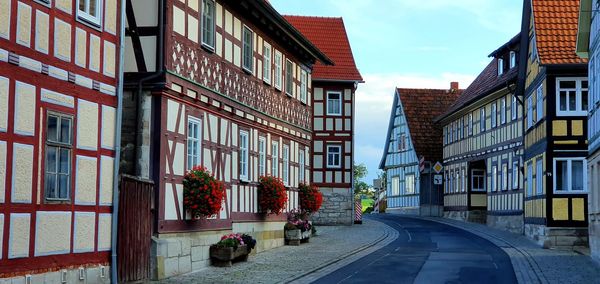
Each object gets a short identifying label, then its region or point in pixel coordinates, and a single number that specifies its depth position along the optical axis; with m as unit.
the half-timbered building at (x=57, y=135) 12.77
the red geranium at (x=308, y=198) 32.78
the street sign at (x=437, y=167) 57.18
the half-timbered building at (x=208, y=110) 18.42
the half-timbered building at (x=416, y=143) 60.59
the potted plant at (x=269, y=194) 26.62
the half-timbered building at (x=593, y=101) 24.78
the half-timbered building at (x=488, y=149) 41.03
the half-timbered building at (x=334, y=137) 46.59
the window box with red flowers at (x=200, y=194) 19.86
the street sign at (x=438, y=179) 56.41
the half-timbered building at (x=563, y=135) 30.17
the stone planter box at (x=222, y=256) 21.55
